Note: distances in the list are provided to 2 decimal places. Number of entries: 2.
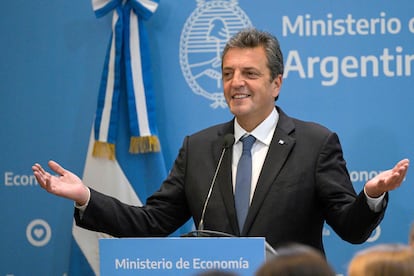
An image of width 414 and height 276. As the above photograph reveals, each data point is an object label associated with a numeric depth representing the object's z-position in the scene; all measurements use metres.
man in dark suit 7.27
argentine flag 9.72
